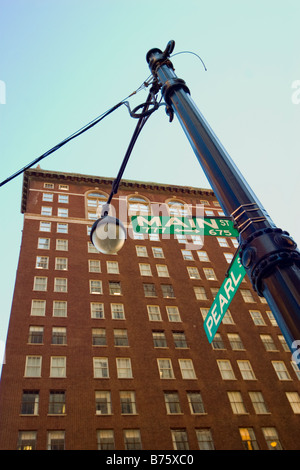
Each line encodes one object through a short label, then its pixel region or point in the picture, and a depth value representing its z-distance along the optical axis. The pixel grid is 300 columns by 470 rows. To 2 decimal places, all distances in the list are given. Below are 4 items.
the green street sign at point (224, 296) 4.31
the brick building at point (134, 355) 31.91
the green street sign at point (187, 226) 4.68
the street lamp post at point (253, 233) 3.07
